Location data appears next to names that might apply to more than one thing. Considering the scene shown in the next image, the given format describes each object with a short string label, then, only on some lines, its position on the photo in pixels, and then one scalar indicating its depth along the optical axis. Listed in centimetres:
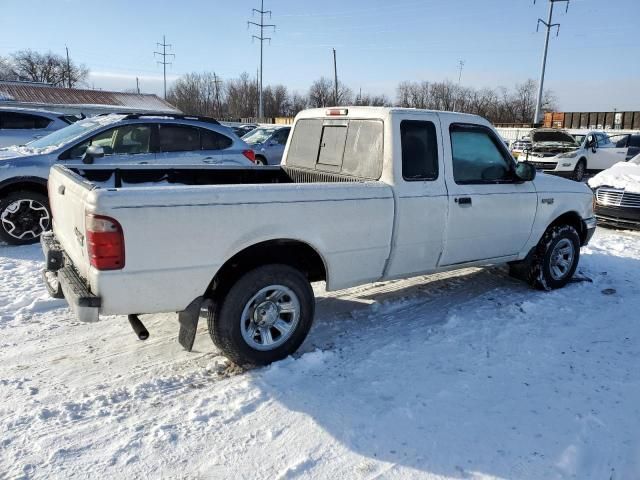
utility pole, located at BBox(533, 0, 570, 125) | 3750
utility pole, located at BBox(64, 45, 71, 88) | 8944
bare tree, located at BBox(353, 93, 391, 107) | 7393
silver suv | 698
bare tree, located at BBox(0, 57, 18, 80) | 8731
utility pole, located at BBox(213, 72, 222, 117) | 10400
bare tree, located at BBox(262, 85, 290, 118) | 9469
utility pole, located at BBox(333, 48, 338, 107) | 5869
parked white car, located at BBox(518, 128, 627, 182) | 1650
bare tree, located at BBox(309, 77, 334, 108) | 8317
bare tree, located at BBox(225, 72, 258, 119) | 9744
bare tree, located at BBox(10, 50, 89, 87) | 9031
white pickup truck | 329
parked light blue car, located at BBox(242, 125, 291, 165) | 1526
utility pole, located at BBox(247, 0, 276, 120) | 5400
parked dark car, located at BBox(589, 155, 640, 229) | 907
